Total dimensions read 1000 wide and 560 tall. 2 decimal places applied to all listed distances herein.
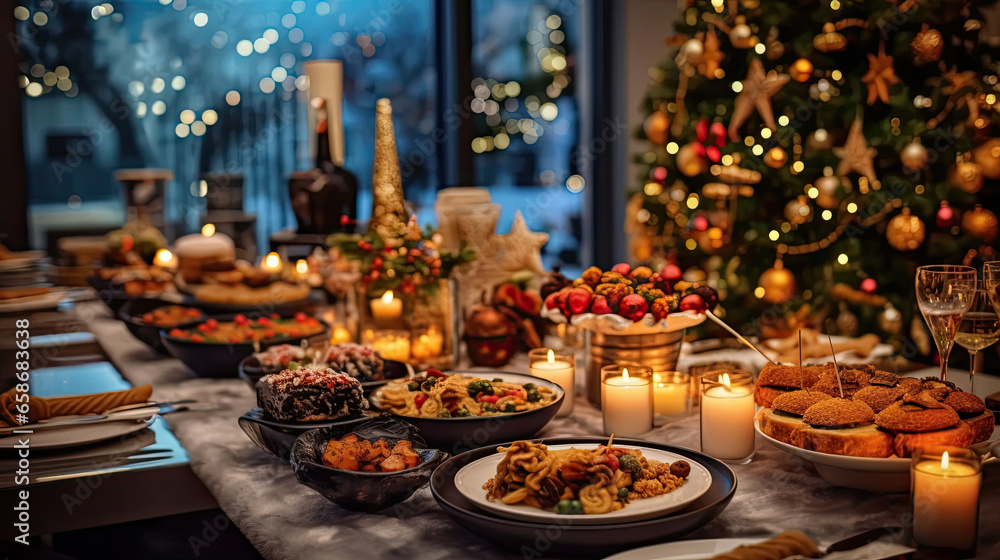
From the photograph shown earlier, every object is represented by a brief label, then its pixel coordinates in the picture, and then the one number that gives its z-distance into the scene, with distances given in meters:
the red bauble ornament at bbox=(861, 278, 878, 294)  3.37
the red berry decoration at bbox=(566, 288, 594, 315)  1.65
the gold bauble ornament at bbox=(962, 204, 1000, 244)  3.07
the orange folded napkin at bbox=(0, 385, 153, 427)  1.55
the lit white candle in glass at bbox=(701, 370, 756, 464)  1.37
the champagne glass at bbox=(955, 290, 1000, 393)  1.42
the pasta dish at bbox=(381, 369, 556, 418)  1.43
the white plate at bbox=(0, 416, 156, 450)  1.45
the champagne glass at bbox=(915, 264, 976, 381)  1.35
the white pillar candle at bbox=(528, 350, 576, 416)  1.68
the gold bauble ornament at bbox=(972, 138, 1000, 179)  3.04
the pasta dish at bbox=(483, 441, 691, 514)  1.09
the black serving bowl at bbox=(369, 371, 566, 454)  1.38
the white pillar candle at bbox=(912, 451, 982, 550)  1.03
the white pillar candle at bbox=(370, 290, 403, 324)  2.00
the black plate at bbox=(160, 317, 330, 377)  1.98
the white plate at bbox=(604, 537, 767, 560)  1.01
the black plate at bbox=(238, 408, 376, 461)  1.36
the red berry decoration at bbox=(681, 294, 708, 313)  1.66
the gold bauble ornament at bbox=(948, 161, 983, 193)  3.07
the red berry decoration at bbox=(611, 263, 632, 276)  1.79
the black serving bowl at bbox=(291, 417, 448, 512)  1.16
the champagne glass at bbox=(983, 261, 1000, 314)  1.38
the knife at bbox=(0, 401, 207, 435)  1.51
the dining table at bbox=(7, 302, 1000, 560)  1.10
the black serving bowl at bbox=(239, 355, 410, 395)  1.76
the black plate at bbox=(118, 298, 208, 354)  2.24
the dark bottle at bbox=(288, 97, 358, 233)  2.47
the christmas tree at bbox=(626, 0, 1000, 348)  3.15
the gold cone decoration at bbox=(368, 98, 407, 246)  2.22
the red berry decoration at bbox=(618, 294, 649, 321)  1.61
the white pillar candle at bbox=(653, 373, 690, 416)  1.63
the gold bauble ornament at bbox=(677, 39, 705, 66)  3.44
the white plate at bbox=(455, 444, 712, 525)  1.04
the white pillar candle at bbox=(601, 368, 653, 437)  1.51
